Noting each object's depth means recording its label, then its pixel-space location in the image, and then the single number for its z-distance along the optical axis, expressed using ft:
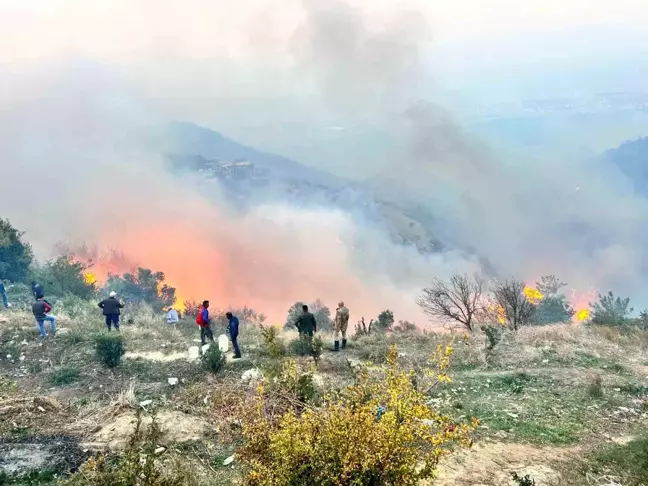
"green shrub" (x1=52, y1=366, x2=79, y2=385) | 41.84
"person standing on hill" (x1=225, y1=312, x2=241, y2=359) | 45.16
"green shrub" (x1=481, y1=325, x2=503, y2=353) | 49.96
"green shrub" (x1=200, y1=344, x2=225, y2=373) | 41.50
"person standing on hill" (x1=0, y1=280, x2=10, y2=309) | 63.94
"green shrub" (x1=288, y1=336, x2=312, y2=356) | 45.68
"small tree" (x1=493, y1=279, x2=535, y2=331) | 71.15
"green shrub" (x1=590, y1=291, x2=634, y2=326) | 66.83
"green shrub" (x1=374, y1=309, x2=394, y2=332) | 66.74
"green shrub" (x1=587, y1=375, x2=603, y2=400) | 37.04
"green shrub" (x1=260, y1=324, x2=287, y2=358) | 30.31
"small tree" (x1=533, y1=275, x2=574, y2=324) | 149.78
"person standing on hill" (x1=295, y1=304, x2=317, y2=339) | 46.32
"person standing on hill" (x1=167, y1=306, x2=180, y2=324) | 61.75
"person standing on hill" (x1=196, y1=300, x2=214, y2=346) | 48.14
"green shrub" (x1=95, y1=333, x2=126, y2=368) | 44.16
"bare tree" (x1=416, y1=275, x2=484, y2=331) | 73.72
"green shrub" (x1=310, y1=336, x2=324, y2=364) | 43.96
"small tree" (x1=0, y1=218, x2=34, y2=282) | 95.81
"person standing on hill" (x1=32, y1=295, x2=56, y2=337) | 49.52
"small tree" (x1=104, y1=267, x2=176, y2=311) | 145.07
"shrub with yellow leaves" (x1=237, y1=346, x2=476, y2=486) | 15.40
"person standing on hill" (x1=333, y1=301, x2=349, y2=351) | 49.11
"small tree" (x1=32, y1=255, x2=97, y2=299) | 92.24
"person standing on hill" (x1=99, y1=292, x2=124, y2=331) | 51.19
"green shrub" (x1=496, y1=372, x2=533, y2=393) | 39.04
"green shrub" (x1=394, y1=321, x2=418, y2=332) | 66.81
